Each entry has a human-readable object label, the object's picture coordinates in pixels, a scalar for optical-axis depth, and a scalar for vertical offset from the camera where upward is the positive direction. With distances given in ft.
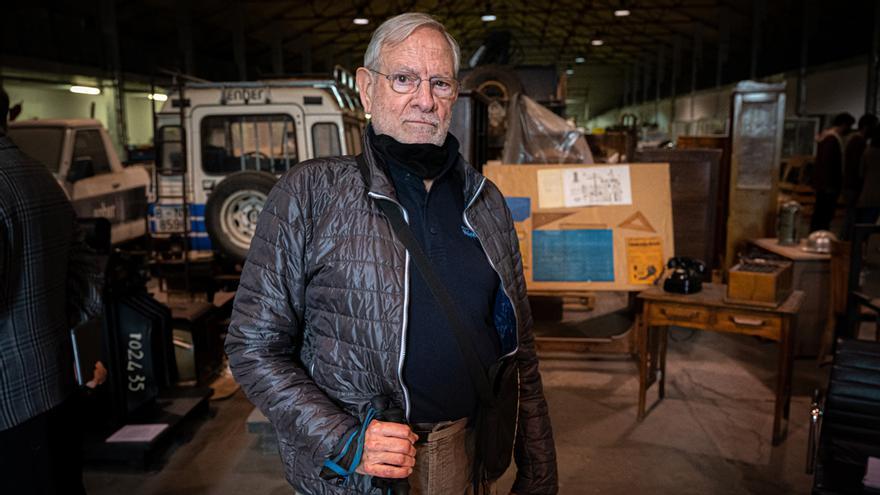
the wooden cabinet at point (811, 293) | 15.78 -3.08
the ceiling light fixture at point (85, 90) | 43.64 +4.89
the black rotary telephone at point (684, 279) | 12.02 -2.11
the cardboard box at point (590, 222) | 14.78 -1.31
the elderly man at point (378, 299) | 4.43 -0.97
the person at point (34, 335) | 6.15 -1.70
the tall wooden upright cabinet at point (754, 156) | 19.33 +0.28
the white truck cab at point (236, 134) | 21.66 +0.96
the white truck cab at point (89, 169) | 21.42 -0.23
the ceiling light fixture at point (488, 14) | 58.70 +13.66
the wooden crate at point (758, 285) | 11.19 -2.06
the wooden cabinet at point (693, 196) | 16.34 -0.77
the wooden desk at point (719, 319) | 11.14 -2.71
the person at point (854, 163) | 23.04 +0.11
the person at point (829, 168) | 24.11 -0.08
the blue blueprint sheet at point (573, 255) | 14.90 -2.08
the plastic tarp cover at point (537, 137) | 17.28 +0.73
